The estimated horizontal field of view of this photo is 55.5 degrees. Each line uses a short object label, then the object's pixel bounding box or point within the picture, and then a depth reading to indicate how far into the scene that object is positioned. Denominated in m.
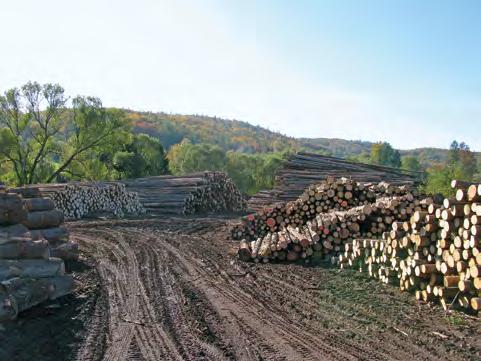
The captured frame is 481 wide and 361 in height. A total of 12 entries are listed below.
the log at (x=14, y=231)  7.88
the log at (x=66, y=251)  10.16
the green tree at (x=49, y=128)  30.02
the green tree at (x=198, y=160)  45.34
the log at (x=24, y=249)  7.57
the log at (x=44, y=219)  10.48
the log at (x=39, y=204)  10.72
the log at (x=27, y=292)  6.38
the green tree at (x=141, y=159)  32.66
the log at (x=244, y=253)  10.97
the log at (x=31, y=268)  7.00
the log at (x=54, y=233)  10.38
